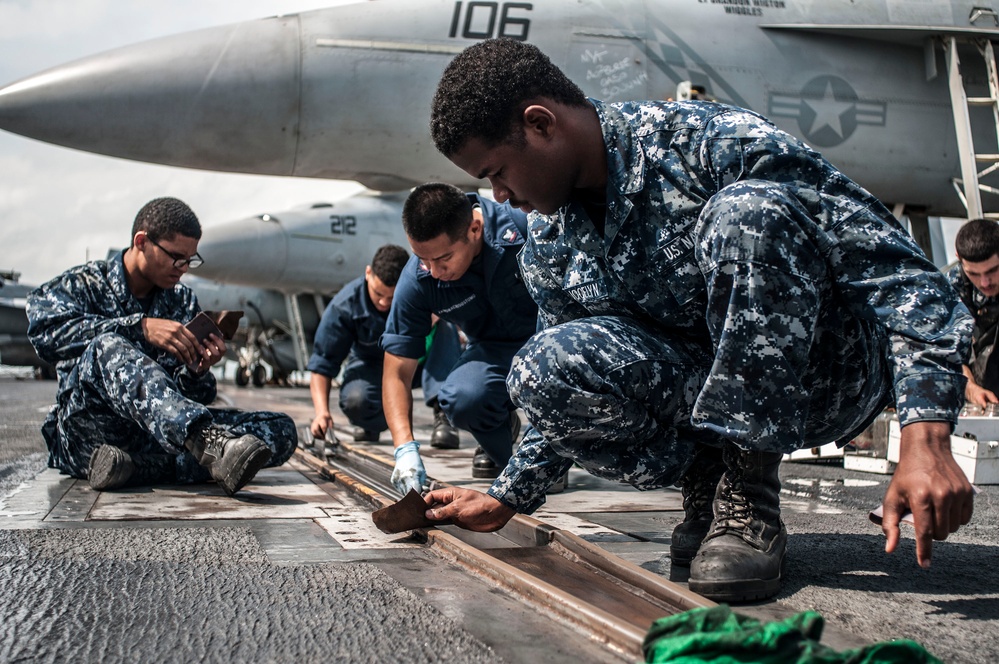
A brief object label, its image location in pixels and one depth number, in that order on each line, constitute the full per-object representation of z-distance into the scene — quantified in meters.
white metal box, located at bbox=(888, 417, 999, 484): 3.53
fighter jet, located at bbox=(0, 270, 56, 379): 20.33
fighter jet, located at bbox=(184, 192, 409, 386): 11.15
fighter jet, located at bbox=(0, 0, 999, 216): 5.26
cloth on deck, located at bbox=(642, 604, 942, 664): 1.05
